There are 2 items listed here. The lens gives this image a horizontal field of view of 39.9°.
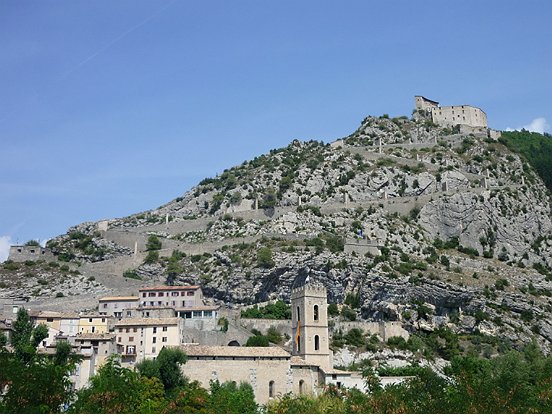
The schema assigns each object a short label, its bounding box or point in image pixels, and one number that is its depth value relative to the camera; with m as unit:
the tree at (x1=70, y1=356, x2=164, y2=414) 36.47
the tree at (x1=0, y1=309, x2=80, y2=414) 34.41
